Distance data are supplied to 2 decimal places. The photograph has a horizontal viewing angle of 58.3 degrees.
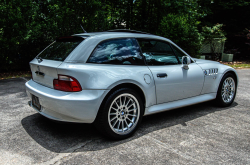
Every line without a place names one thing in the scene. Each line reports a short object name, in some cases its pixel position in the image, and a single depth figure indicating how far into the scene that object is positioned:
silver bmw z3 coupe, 2.90
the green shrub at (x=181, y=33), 9.77
